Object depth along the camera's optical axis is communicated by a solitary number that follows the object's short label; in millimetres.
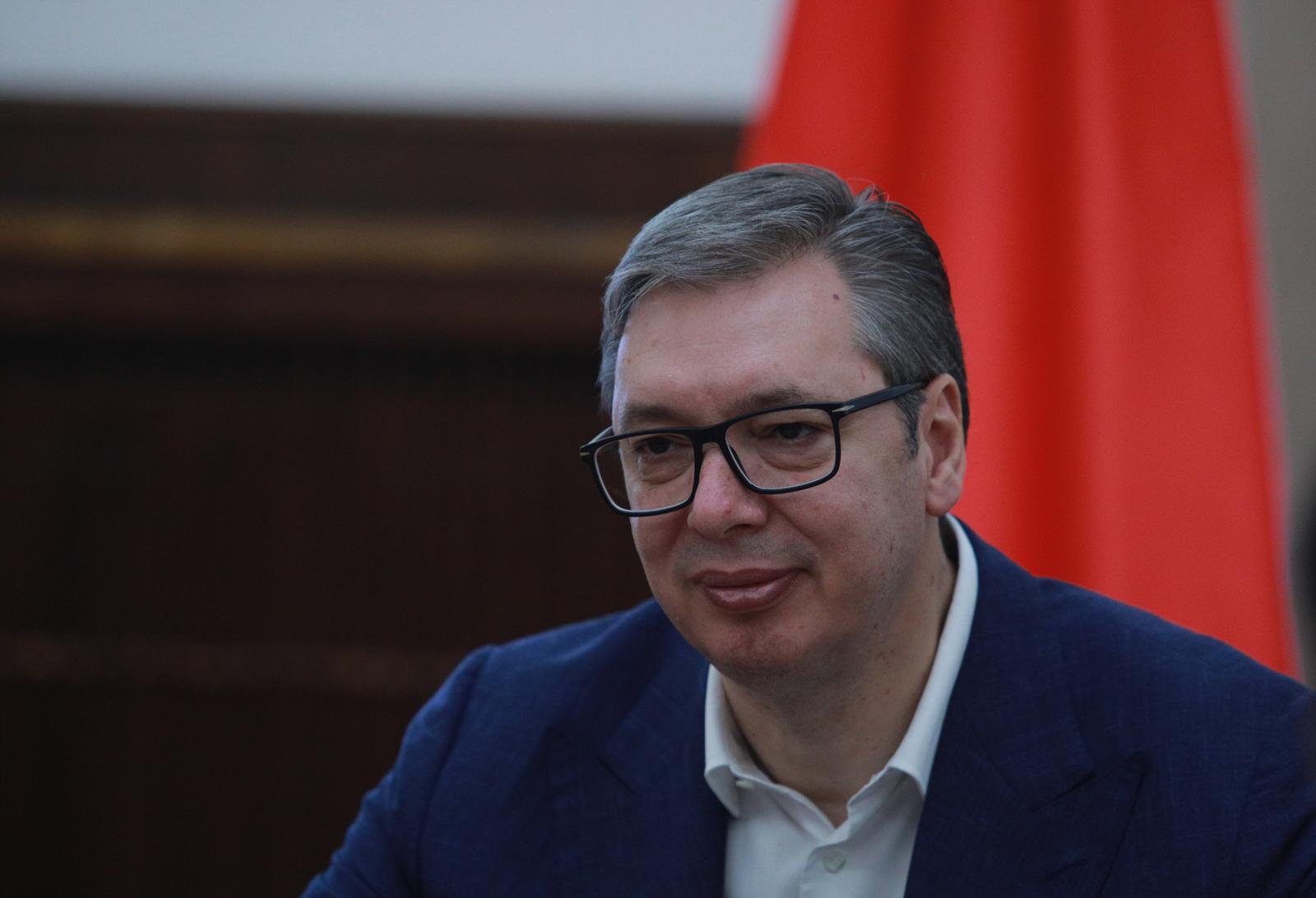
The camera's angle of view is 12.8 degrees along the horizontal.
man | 2739
